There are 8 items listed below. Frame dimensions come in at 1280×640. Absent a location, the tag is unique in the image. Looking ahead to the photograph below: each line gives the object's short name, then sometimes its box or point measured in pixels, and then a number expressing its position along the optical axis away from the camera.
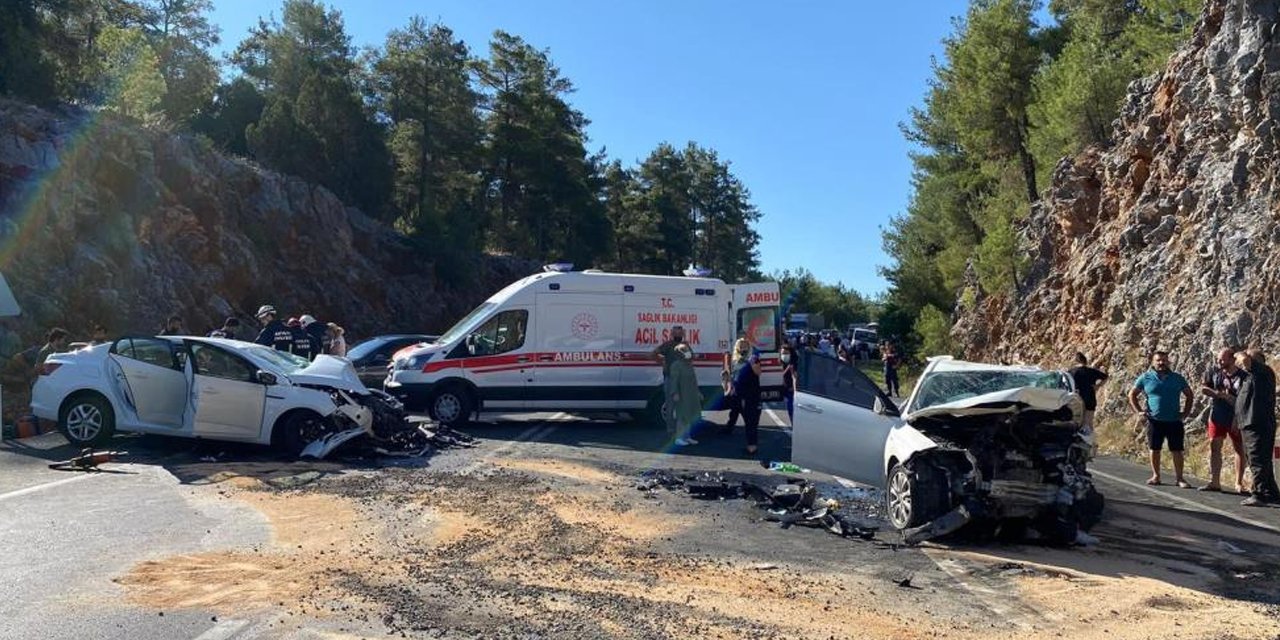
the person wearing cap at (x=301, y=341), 16.73
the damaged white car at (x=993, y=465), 8.09
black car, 20.64
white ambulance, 16.50
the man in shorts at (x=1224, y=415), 11.71
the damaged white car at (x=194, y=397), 12.36
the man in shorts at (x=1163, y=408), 12.08
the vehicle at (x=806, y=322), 68.41
